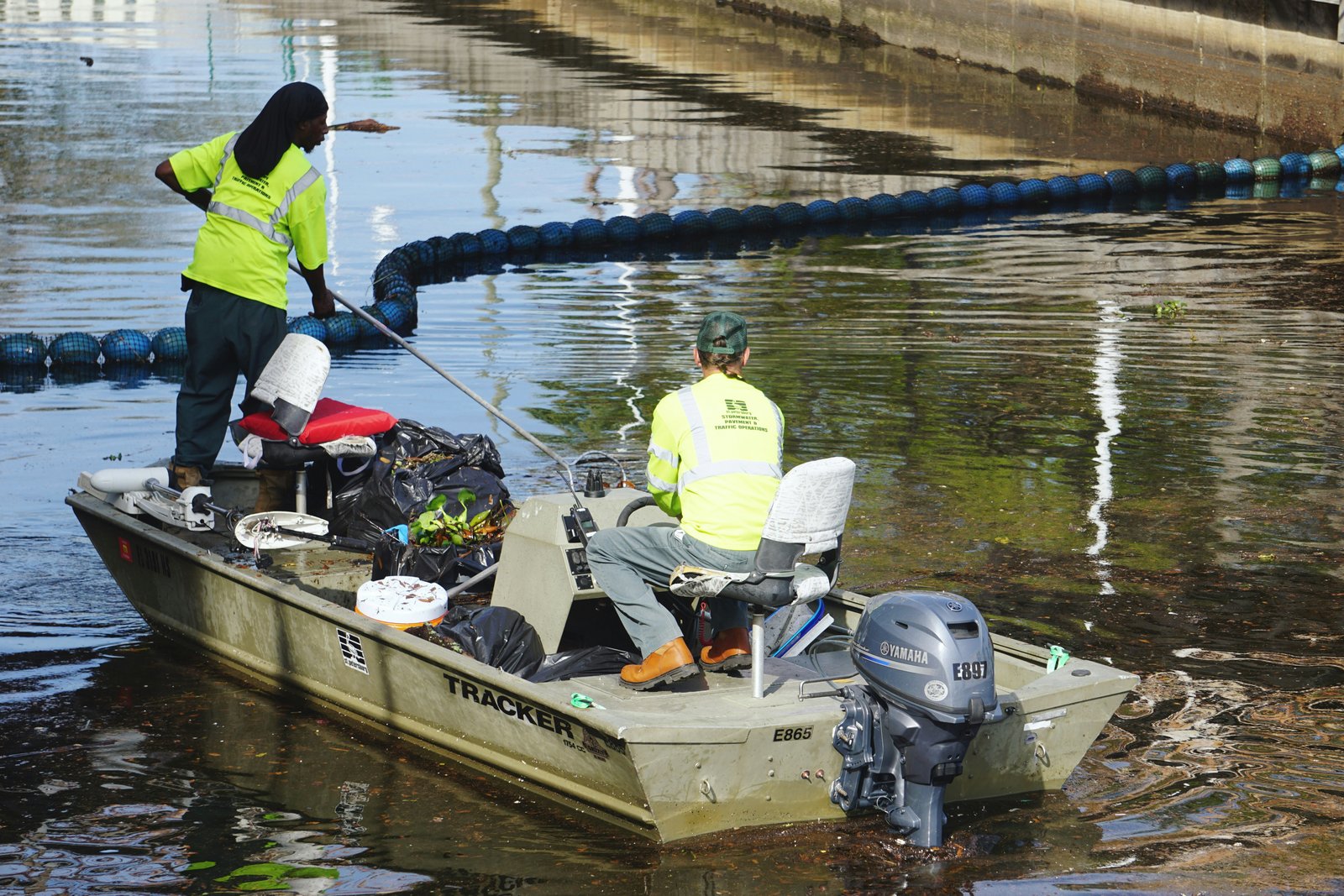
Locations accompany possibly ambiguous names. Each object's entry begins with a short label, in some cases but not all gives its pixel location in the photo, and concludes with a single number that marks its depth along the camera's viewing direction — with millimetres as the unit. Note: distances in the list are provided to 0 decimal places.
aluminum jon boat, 12805
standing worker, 18234
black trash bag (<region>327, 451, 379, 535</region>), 18687
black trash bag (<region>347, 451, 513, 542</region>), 18062
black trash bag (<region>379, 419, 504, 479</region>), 18437
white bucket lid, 15562
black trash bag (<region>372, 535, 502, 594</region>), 17250
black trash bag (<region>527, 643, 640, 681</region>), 15180
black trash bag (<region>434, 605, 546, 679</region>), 15070
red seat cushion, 18062
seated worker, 13945
